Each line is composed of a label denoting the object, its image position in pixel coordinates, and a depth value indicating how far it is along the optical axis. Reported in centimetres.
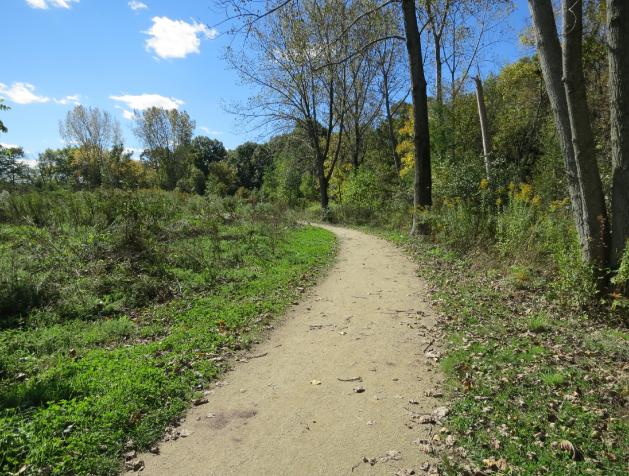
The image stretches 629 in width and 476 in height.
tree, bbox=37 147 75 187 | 6097
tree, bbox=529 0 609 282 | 627
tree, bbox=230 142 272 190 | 6192
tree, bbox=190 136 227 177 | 6853
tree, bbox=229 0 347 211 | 2383
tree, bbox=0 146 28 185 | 3813
